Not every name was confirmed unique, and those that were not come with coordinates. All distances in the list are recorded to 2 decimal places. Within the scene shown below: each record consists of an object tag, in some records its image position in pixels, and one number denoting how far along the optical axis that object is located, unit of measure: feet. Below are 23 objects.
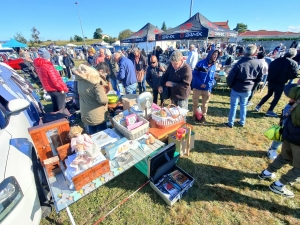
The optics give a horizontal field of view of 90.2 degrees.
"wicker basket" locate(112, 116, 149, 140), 6.81
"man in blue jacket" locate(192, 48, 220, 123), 10.87
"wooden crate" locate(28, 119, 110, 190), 4.97
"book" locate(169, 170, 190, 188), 7.47
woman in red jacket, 11.56
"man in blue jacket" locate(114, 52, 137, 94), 14.24
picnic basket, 7.91
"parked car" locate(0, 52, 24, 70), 37.82
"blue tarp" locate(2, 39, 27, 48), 55.19
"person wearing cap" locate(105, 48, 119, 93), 18.43
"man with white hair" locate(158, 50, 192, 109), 9.31
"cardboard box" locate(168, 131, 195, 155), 8.52
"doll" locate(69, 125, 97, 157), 5.18
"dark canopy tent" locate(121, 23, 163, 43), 30.12
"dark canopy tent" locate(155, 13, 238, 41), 19.60
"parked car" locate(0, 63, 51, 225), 3.94
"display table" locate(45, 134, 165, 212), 4.63
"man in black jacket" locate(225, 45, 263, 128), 10.09
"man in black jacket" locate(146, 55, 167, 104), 13.48
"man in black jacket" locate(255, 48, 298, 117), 12.22
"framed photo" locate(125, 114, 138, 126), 7.15
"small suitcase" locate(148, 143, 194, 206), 6.82
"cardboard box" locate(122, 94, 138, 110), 9.60
